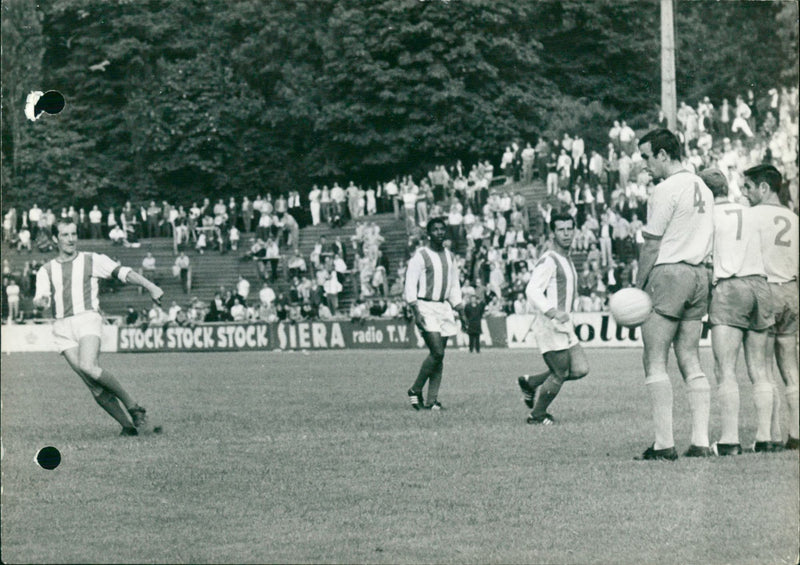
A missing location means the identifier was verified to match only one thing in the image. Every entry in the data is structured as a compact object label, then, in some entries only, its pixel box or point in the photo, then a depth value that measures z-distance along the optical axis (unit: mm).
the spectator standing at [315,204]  42125
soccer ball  9398
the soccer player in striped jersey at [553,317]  13281
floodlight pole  17527
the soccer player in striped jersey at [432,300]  15398
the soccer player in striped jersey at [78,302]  12125
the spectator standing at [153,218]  38459
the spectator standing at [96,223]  35438
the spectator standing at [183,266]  37000
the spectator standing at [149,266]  36406
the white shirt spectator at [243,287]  38031
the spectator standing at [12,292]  30688
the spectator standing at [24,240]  25853
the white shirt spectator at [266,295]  38625
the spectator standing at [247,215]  38688
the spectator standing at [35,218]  29552
